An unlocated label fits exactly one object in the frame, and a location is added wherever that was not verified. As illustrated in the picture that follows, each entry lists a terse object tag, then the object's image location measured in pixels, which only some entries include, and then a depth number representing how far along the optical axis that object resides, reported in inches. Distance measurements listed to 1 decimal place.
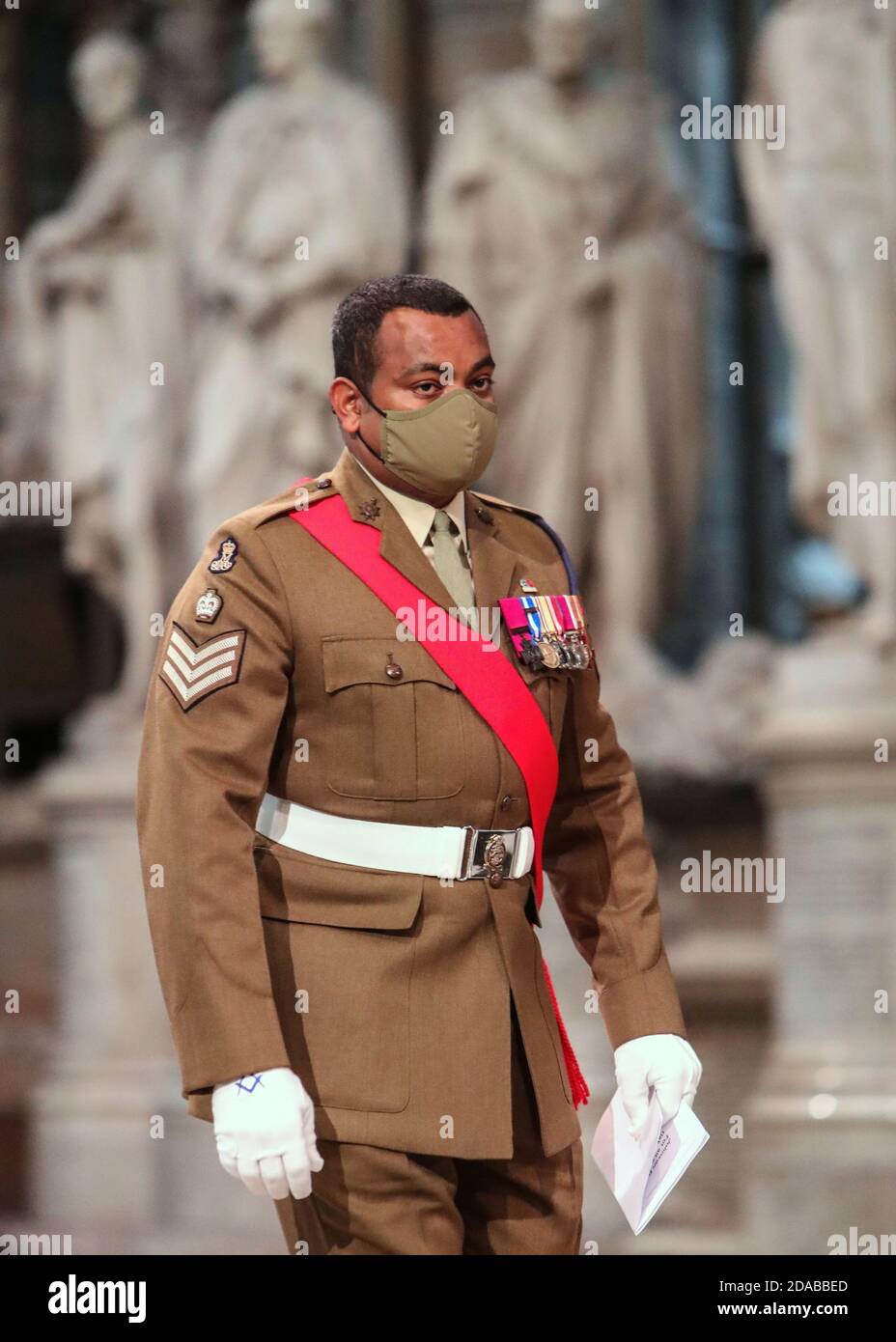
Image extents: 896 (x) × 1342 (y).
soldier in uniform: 179.2
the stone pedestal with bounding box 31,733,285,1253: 496.4
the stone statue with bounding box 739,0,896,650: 450.3
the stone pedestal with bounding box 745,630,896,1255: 429.1
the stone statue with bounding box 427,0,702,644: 487.2
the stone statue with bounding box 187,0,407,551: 492.7
